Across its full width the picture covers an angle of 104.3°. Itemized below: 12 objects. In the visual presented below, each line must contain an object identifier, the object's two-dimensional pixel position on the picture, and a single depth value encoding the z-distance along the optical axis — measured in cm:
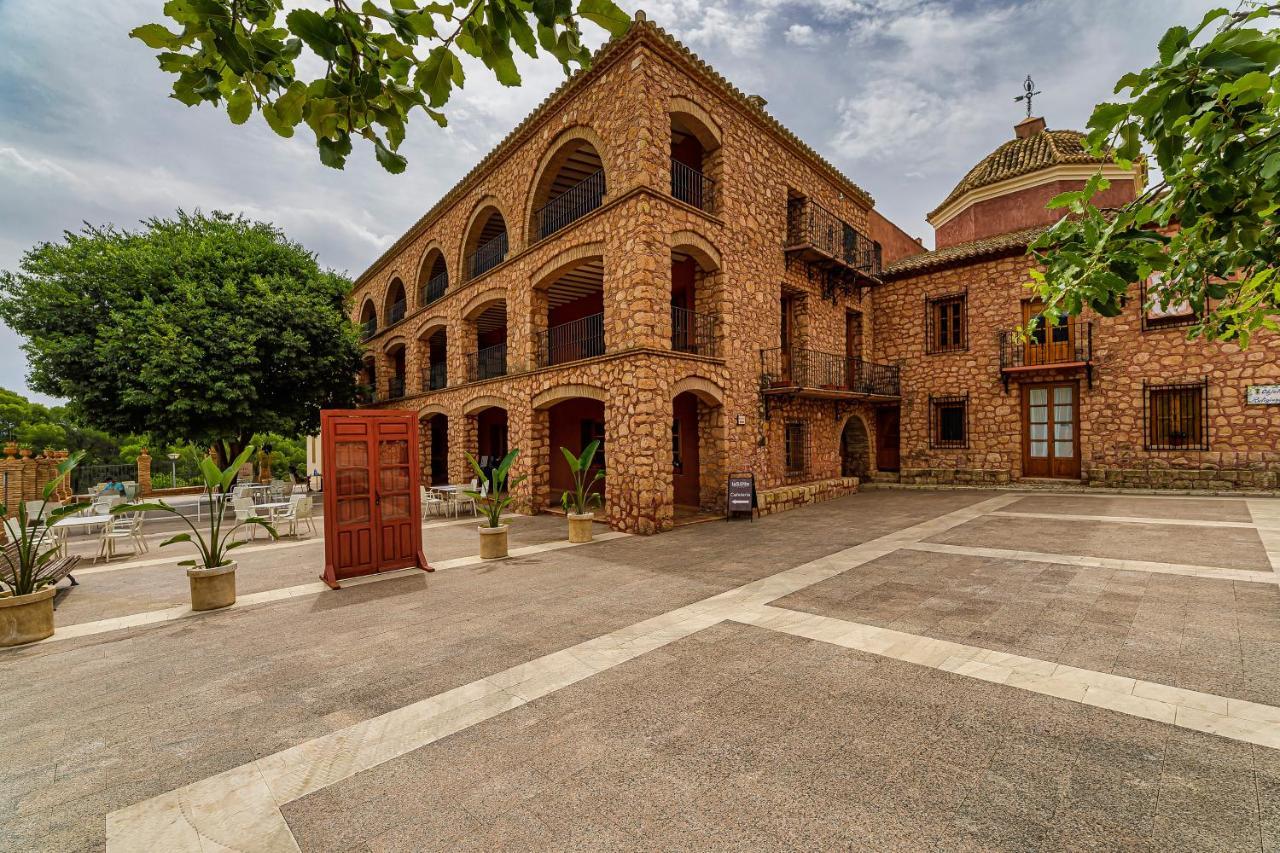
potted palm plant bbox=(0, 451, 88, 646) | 461
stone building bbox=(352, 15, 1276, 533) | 981
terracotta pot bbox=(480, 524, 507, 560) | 766
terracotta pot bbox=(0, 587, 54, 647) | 460
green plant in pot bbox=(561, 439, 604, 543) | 880
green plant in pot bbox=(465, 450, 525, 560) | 767
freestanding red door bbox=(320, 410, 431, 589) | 651
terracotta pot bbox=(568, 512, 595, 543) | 883
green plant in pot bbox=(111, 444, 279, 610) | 542
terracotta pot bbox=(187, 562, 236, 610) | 546
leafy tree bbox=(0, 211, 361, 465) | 1378
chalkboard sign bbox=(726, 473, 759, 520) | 1053
